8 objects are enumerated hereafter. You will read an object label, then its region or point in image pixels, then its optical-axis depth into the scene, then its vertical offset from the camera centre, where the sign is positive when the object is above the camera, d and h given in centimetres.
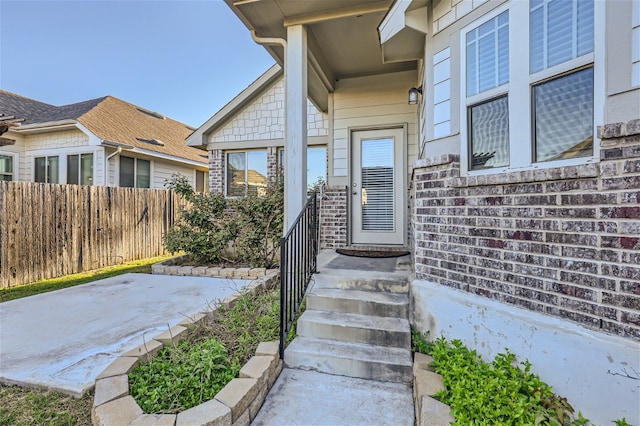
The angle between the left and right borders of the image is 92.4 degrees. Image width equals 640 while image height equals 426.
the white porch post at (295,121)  369 +109
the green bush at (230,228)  542 -32
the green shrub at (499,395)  160 -104
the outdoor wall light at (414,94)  409 +158
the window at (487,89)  222 +93
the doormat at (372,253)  463 -66
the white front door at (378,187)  525 +41
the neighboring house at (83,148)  865 +186
